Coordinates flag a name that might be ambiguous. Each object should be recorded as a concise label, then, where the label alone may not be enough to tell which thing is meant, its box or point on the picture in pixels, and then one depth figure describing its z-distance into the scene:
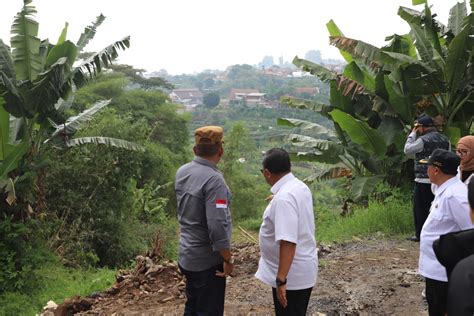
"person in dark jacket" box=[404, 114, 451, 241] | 5.32
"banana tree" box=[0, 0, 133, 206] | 6.34
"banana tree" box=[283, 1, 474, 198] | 7.29
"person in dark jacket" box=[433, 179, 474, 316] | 1.97
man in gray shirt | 3.16
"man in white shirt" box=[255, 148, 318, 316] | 2.87
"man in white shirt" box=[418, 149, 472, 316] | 3.06
